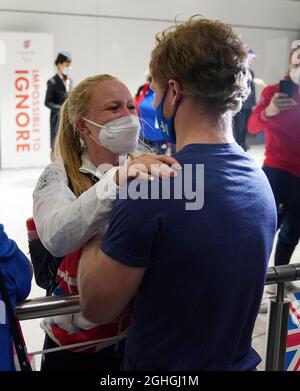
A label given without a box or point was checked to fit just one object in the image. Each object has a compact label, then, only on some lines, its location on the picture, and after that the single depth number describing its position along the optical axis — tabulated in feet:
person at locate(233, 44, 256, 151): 23.67
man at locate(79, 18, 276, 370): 3.33
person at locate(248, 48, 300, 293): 10.69
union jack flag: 5.82
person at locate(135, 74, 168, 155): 17.75
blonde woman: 3.96
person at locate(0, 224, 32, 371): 4.10
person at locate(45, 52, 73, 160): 22.20
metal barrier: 4.38
